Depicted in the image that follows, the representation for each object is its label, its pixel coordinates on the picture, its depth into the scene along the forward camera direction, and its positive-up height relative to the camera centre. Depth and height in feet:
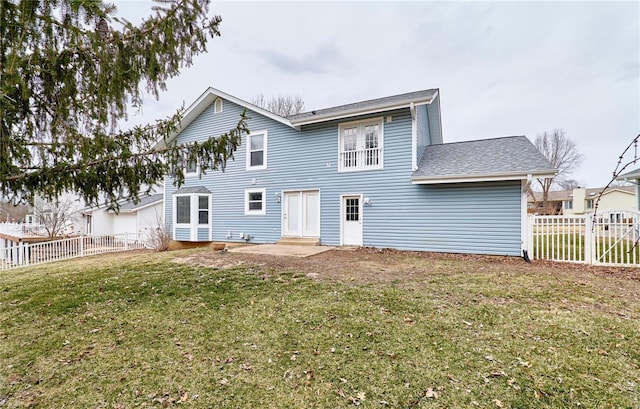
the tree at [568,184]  135.17 +8.92
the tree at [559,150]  104.47 +18.89
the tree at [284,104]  89.20 +30.62
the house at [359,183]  29.76 +2.47
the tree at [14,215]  121.39 -4.34
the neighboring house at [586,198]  104.88 +1.26
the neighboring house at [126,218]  64.59 -3.22
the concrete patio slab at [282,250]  30.32 -5.14
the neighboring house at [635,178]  41.08 +3.56
